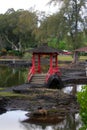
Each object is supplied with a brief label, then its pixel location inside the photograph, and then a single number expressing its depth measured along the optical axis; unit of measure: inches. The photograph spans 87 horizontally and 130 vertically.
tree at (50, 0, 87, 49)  2136.5
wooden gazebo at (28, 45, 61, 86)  1151.6
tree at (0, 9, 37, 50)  3254.0
